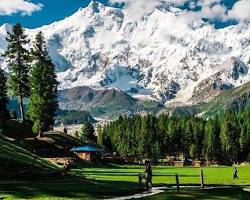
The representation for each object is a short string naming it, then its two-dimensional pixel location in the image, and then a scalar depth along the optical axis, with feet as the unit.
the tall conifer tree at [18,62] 413.59
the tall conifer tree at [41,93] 406.82
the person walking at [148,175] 206.80
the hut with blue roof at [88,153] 489.34
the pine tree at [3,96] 457.06
